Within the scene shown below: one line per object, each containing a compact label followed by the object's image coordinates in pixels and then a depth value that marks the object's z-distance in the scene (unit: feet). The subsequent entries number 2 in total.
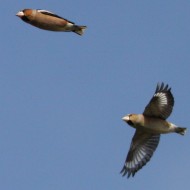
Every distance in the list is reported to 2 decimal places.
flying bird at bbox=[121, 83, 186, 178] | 75.51
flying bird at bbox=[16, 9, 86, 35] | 46.57
